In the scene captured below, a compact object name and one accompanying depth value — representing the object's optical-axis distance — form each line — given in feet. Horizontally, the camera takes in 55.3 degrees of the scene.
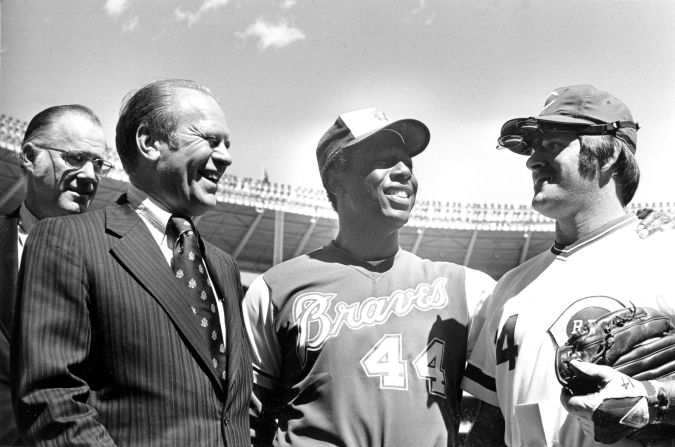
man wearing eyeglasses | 8.29
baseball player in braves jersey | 6.86
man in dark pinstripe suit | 4.71
